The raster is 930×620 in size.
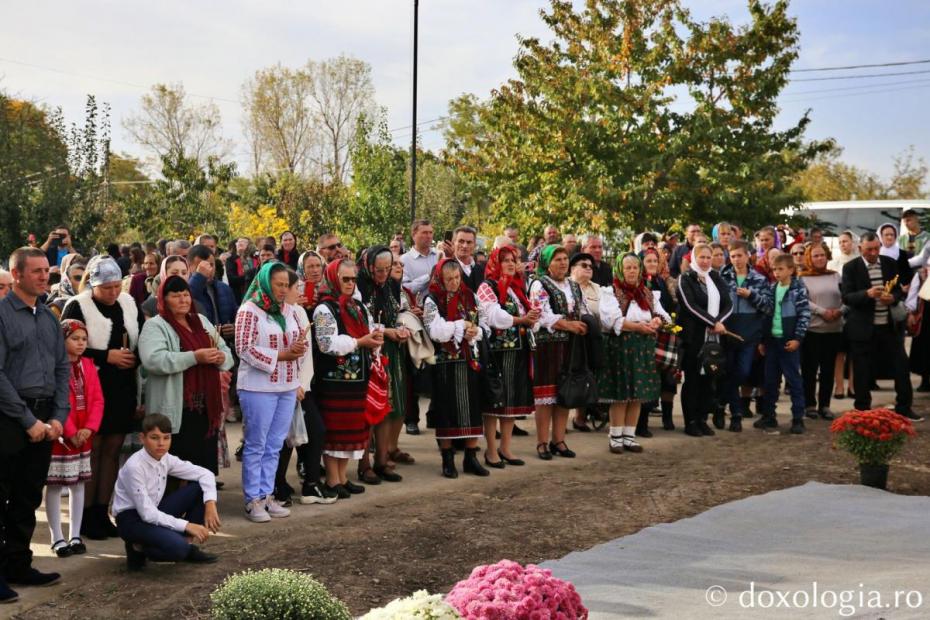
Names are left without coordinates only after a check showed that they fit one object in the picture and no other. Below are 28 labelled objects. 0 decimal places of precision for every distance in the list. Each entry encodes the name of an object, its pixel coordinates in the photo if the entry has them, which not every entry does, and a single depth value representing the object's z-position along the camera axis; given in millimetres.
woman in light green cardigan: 7633
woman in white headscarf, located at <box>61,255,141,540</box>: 7676
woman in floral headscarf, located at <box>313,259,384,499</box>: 8867
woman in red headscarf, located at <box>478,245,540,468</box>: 10055
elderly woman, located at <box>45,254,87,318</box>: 9219
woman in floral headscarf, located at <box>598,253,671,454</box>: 11094
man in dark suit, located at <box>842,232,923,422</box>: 12688
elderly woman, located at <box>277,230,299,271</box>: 15727
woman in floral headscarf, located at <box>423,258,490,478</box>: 9750
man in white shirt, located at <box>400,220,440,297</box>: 11922
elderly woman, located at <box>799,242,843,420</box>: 13039
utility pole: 29200
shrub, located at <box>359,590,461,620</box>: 3912
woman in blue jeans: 8172
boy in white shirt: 6773
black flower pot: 9516
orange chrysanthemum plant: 9281
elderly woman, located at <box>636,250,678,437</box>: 11938
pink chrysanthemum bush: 4188
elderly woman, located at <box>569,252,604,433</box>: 11016
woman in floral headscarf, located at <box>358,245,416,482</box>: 9539
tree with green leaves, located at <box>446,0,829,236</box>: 22625
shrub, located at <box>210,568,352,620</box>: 4301
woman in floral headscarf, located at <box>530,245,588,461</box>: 10547
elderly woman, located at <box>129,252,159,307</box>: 11039
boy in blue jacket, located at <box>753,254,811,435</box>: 12297
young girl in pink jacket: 7238
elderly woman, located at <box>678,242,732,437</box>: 12055
